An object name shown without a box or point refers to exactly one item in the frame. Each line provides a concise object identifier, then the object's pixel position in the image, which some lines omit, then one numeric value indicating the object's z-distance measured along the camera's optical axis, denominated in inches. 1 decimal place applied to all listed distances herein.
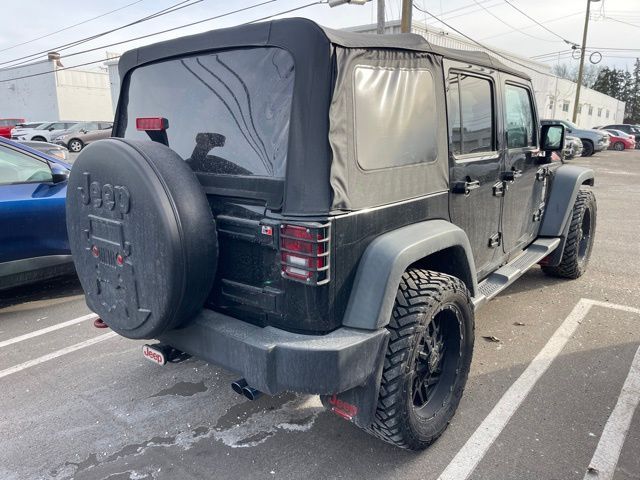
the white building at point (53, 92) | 1483.8
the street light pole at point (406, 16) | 530.9
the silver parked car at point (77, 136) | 984.9
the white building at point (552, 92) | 828.0
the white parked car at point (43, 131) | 1010.1
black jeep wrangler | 82.4
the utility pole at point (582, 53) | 1293.1
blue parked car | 174.4
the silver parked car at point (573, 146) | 731.7
